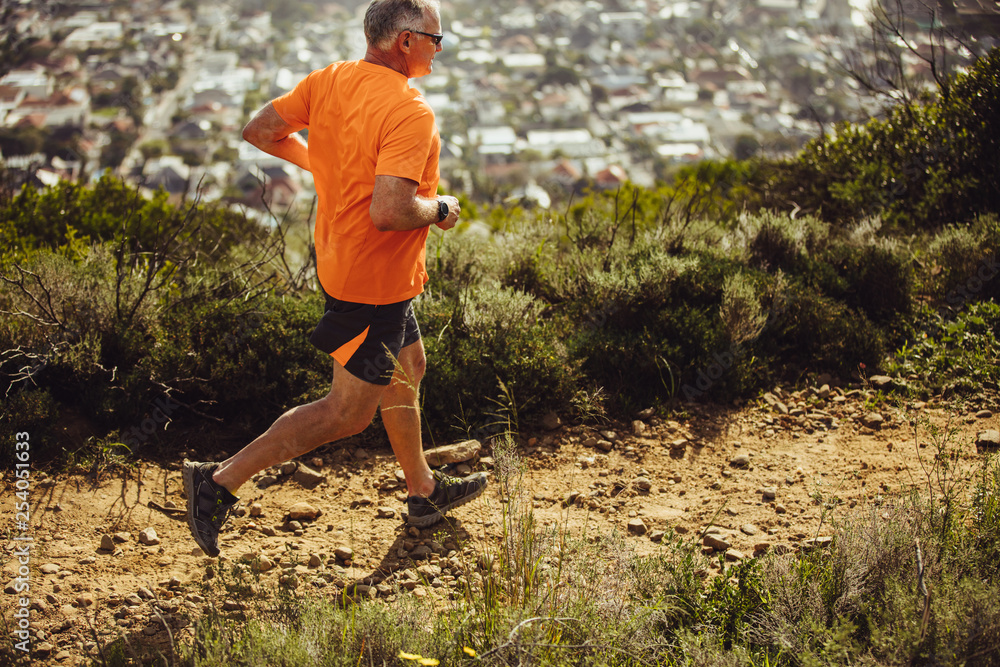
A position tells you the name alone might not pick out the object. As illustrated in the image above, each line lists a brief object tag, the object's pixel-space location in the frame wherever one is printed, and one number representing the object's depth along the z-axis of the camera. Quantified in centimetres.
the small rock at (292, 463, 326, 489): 321
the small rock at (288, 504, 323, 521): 294
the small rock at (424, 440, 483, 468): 331
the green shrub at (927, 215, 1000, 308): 459
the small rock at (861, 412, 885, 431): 364
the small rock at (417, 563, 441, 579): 260
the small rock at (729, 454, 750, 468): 336
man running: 207
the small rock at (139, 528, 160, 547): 269
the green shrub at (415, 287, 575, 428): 357
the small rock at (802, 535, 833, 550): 262
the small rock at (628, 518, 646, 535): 289
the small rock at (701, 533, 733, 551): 274
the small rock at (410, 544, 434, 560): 271
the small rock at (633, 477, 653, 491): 321
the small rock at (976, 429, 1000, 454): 330
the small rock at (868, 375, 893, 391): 394
